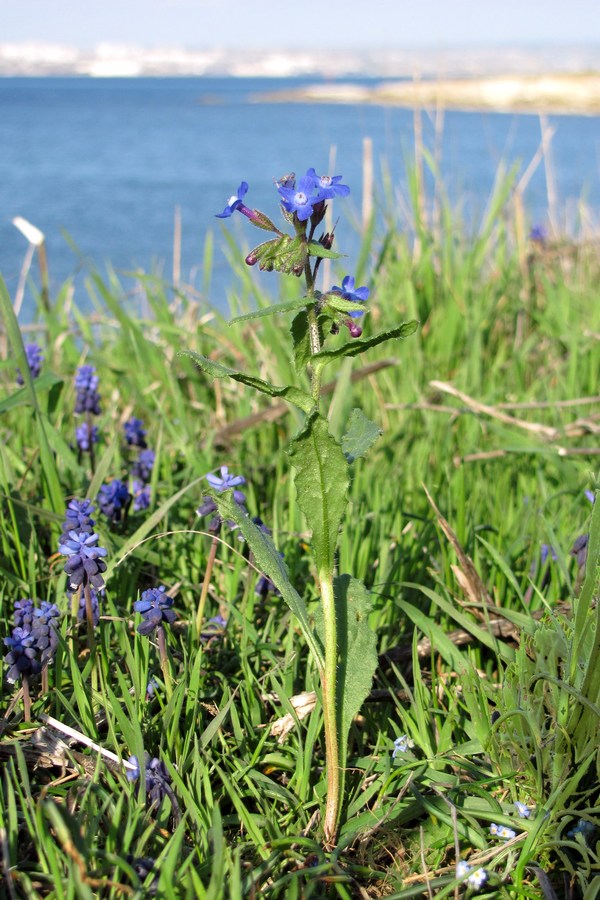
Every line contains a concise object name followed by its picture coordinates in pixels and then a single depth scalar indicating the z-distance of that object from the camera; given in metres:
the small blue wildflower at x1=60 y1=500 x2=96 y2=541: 0.49
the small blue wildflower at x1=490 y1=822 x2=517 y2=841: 0.44
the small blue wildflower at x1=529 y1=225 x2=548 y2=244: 3.06
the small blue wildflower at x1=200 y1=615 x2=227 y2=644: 0.53
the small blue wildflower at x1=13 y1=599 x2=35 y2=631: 0.48
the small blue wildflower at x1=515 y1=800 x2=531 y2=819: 0.45
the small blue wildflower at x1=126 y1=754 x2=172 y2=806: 0.43
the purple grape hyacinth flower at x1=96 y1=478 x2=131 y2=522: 0.56
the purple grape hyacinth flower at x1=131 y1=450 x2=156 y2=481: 0.62
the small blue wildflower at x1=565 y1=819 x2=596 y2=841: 0.44
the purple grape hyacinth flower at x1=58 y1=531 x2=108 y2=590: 0.47
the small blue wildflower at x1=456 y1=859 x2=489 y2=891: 0.42
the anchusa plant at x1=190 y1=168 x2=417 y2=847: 0.41
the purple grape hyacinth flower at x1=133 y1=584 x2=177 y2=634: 0.47
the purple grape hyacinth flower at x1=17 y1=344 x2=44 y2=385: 0.68
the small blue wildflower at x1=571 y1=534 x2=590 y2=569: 0.53
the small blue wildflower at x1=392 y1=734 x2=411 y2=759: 0.47
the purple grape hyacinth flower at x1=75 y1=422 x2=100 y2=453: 0.63
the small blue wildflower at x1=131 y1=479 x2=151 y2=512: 0.60
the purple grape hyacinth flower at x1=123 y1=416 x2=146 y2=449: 0.64
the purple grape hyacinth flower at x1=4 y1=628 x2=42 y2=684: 0.47
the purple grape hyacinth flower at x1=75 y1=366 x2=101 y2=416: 0.64
